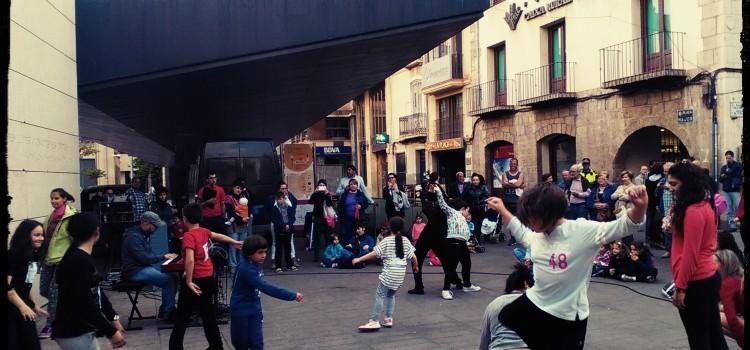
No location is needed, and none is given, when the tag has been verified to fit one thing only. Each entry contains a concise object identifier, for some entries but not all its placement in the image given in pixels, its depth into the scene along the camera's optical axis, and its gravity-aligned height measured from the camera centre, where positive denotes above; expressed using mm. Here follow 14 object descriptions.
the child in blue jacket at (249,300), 5633 -1033
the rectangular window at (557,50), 23302 +4346
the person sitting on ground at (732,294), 5129 -974
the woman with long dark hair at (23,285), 4367 -710
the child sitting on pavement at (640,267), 9977 -1451
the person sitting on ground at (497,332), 4219 -1025
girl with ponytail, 7508 -1060
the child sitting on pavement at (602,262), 10577 -1470
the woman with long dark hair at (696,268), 4426 -668
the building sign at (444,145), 30438 +1462
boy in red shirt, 6270 -1001
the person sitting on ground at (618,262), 10141 -1390
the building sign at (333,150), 49531 +2072
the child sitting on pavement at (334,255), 12758 -1485
